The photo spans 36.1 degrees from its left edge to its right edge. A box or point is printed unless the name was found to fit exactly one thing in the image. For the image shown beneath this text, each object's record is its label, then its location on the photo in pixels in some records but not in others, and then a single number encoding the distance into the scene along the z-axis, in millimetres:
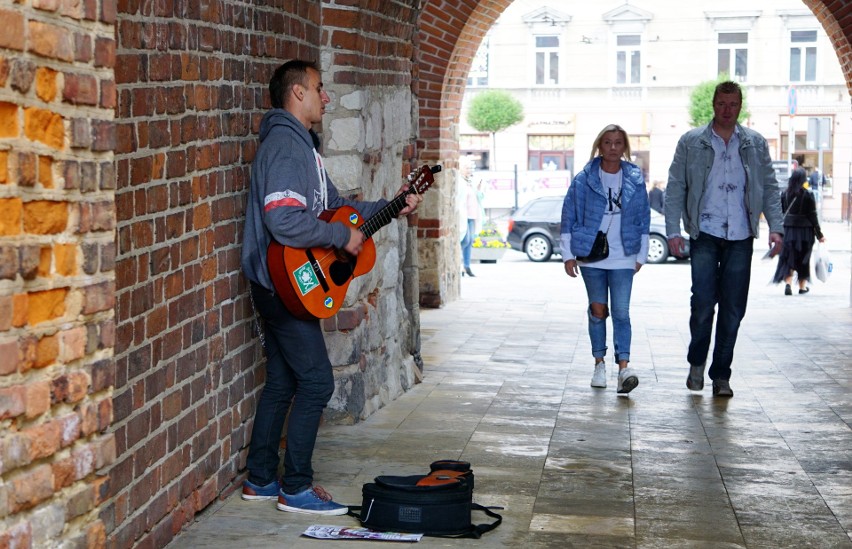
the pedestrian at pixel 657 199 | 26373
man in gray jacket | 7465
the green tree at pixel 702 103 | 38094
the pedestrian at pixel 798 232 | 14586
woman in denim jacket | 7828
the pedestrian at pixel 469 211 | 17422
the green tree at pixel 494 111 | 40750
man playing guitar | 4695
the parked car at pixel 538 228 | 23453
